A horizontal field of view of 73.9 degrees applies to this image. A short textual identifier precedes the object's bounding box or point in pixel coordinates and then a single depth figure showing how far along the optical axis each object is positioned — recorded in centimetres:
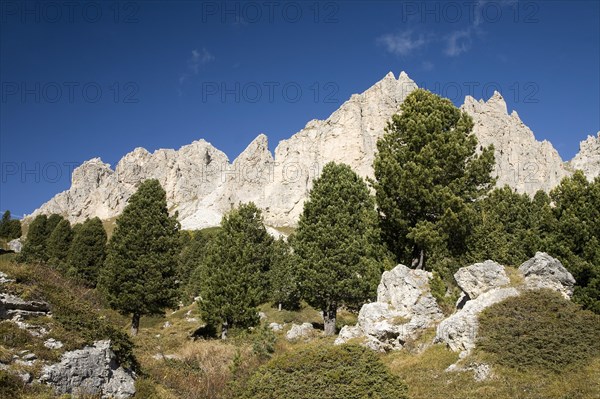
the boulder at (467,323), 1625
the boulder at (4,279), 1513
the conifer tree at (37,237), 5985
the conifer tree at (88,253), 5509
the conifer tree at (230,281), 2908
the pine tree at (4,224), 8825
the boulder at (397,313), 2011
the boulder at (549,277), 1831
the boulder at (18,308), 1400
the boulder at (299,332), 2912
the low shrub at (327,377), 1123
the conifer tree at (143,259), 3017
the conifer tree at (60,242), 6284
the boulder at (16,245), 6904
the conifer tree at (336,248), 2806
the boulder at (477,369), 1387
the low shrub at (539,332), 1355
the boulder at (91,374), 1226
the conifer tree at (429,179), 2359
